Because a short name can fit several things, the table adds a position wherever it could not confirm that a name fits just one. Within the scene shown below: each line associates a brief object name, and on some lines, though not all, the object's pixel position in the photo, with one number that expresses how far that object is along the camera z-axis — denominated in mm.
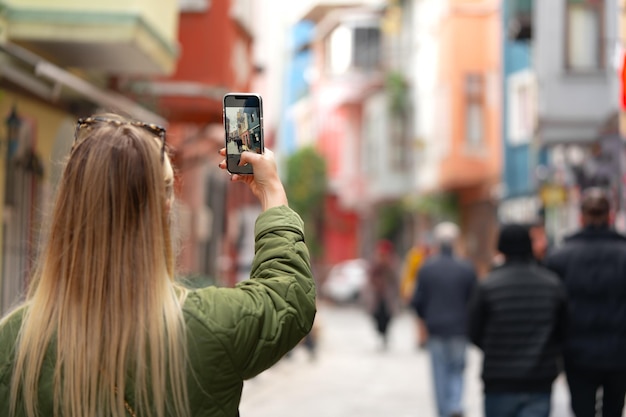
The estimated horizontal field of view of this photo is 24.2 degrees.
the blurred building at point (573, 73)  22375
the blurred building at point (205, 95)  18062
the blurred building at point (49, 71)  12805
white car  50094
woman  2969
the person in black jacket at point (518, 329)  7938
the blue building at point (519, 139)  33344
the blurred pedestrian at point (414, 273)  23312
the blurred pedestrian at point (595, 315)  8055
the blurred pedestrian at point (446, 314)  12859
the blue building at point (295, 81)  78938
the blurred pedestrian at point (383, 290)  25000
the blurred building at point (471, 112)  40594
